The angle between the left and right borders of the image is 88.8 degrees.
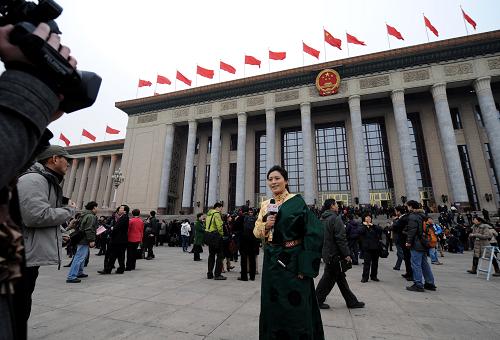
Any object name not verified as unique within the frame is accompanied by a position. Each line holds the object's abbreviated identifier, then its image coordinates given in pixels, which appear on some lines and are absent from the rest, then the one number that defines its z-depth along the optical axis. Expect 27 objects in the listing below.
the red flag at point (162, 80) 25.83
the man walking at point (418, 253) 5.20
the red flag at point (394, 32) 20.66
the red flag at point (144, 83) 26.86
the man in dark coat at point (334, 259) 3.91
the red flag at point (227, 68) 24.73
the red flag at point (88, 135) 36.50
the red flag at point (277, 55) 22.92
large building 20.02
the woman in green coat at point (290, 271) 2.09
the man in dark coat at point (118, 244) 6.70
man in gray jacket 2.31
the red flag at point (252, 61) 23.72
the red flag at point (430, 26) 20.25
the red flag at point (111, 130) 33.53
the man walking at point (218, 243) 6.21
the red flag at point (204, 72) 24.73
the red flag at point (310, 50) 22.69
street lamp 17.54
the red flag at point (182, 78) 25.84
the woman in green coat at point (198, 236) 8.70
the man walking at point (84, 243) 5.50
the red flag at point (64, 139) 38.62
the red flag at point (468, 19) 19.70
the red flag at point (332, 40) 21.68
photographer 0.67
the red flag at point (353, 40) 21.17
